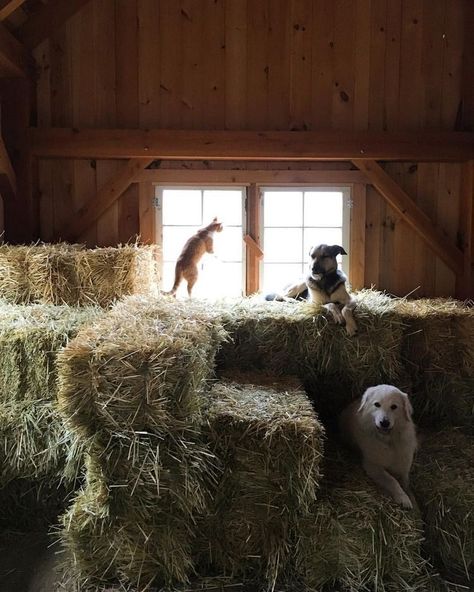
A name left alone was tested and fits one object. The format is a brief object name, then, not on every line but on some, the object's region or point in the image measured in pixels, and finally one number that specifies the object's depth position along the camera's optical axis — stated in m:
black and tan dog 3.46
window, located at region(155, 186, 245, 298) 4.59
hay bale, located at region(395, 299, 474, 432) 3.52
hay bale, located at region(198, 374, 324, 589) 2.40
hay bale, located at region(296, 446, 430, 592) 2.42
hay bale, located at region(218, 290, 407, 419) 3.39
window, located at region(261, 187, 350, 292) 4.62
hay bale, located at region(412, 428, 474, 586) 2.58
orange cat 4.12
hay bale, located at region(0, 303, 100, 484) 2.90
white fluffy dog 2.76
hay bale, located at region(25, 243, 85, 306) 3.74
